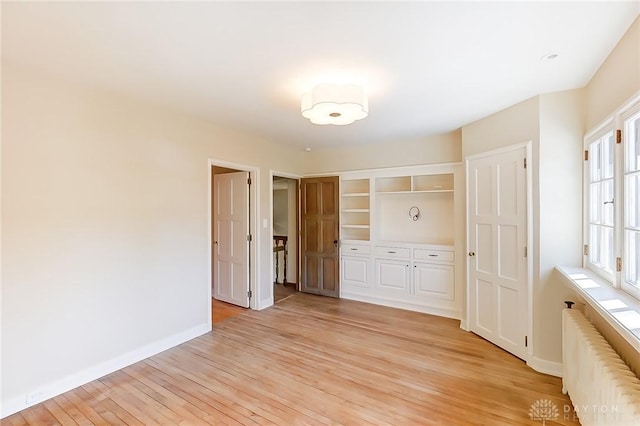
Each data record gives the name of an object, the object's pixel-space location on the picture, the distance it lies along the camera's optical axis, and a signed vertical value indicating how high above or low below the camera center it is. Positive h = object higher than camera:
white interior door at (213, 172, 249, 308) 4.43 -0.40
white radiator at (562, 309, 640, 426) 1.32 -0.87
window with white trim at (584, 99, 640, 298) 1.79 +0.06
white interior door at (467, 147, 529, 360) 2.88 -0.40
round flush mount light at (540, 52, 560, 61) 2.02 +1.04
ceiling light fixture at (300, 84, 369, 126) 2.25 +0.83
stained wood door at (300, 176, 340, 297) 5.06 -0.42
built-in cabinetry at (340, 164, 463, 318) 4.21 -0.44
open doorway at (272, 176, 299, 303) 5.66 -0.46
